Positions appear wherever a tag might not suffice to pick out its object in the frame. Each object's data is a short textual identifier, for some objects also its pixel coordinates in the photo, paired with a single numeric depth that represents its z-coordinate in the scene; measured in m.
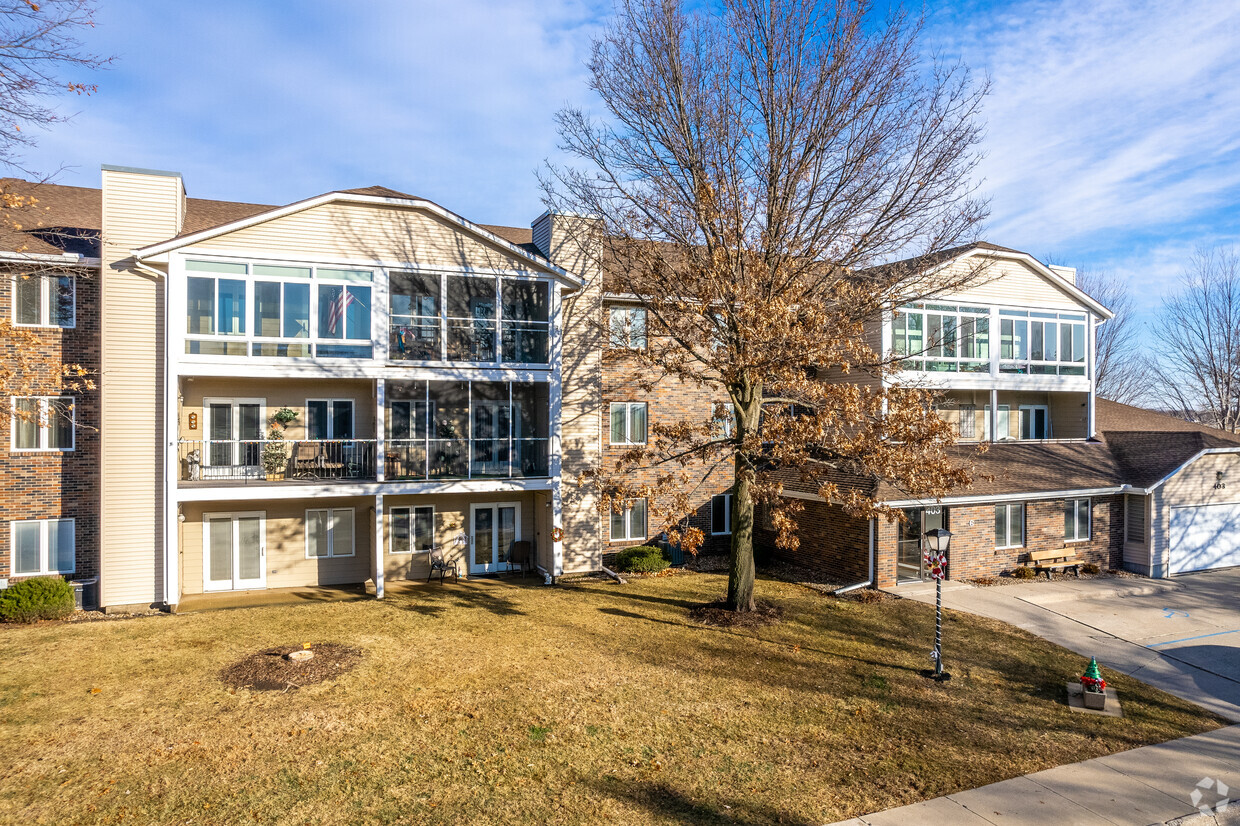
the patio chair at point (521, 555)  17.84
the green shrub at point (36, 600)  13.09
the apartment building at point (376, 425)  14.35
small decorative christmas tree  9.96
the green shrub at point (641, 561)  18.19
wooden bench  18.53
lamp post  10.84
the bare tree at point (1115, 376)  40.72
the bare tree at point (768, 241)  12.36
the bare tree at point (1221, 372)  30.47
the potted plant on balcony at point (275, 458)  14.92
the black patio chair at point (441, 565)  16.80
